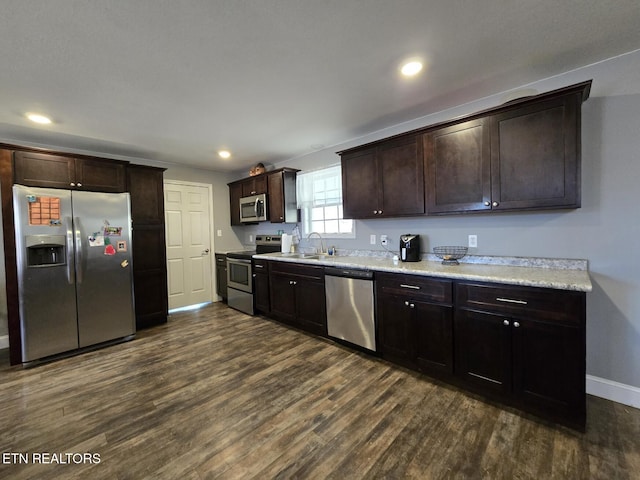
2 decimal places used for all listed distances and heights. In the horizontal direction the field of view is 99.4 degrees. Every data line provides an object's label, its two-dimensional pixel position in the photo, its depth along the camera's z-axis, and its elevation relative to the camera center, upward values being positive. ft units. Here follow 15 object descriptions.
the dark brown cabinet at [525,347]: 5.44 -2.61
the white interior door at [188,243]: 14.90 -0.30
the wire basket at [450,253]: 8.32 -0.72
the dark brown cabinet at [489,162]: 6.18 +1.87
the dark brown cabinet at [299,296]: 10.36 -2.51
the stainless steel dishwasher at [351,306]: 8.75 -2.47
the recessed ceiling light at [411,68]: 6.30 +3.92
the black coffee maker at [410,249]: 9.11 -0.58
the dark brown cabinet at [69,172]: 9.04 +2.50
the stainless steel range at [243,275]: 13.56 -2.01
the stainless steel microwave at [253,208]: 14.46 +1.55
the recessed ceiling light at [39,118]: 8.45 +3.98
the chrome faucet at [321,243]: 13.08 -0.42
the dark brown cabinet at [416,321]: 7.07 -2.52
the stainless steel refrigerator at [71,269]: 8.82 -0.97
